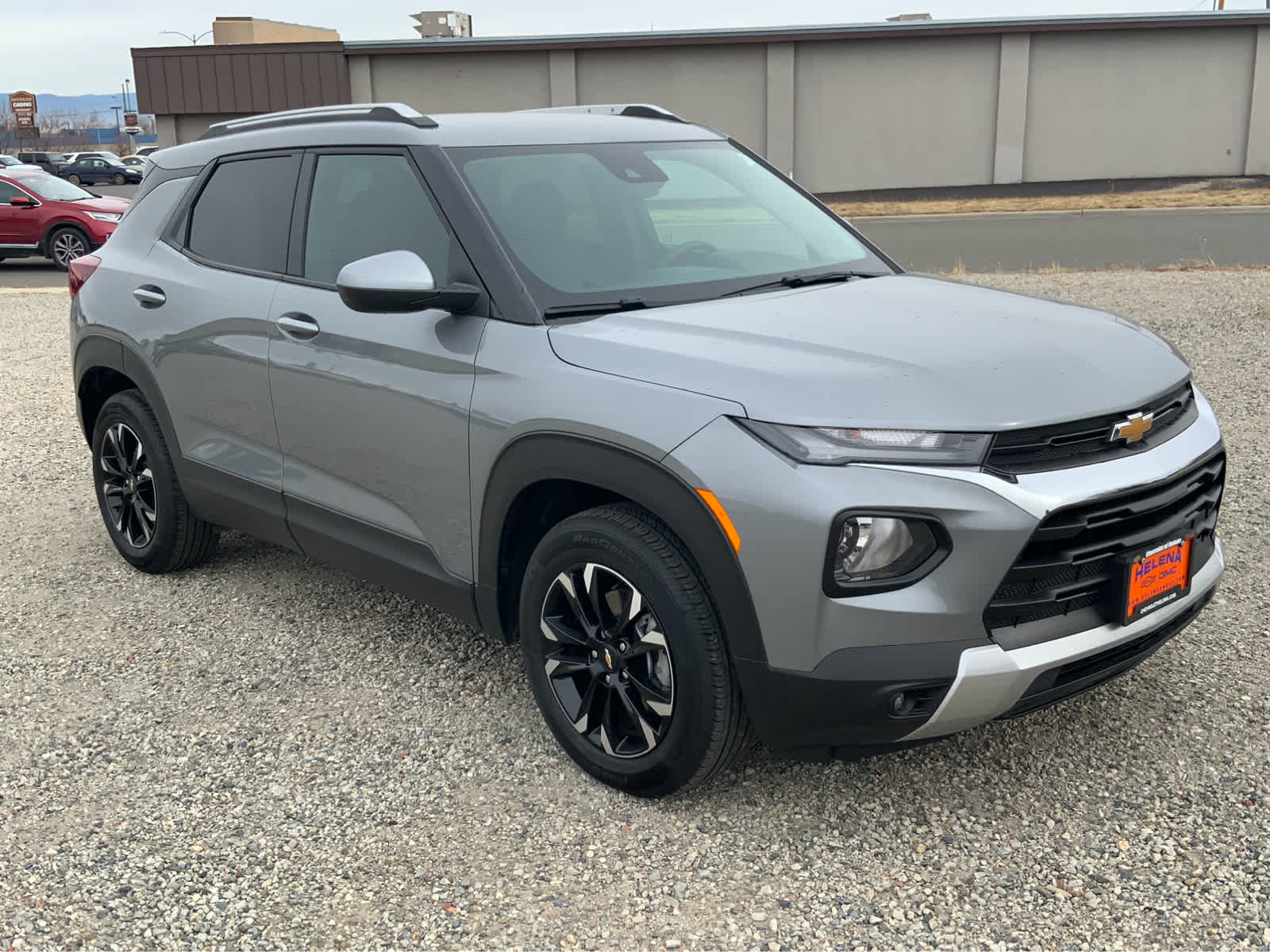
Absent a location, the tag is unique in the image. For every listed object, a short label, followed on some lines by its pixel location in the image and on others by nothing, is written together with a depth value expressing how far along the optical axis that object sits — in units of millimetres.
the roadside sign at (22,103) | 71062
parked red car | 17750
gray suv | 2662
